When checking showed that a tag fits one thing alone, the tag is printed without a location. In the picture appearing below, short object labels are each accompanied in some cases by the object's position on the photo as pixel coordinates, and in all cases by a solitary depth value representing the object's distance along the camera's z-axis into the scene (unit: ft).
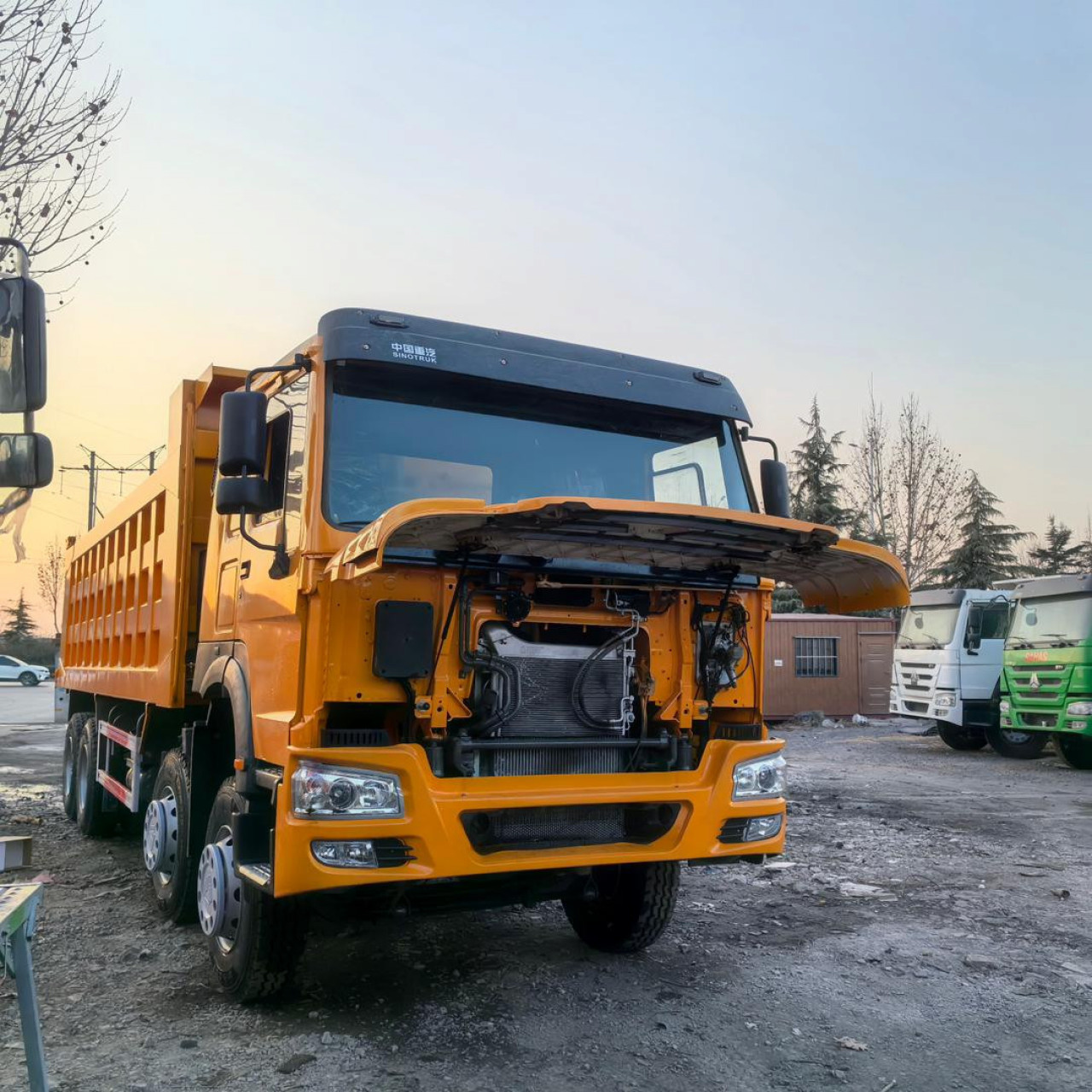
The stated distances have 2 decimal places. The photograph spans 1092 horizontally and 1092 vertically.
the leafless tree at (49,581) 187.52
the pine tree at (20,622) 225.35
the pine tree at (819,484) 112.98
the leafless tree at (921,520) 108.27
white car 146.82
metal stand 8.52
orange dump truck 12.19
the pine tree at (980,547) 114.73
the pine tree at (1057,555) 140.26
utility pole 141.08
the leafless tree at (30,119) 21.72
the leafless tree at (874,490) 109.60
